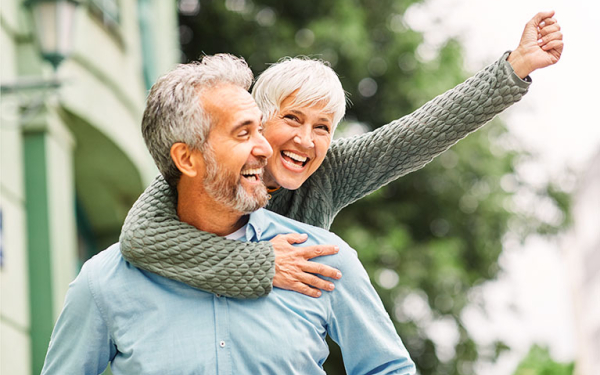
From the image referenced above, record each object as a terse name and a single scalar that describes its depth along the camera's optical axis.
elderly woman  2.57
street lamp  5.97
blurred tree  12.54
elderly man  2.47
